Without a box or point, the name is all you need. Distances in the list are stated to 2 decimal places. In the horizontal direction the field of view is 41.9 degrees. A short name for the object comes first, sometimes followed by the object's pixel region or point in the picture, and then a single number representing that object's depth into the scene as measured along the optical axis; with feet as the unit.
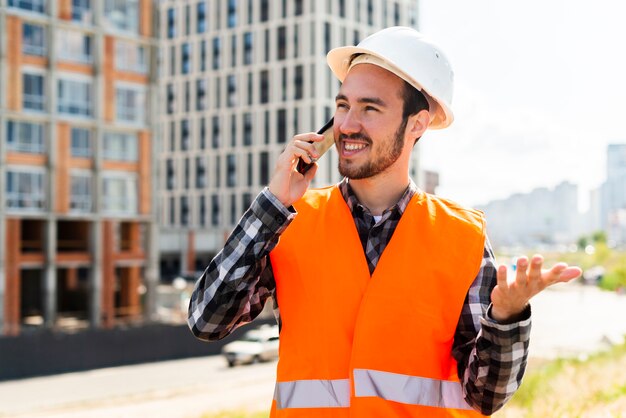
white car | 97.55
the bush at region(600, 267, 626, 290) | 111.19
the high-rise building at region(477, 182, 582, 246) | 606.55
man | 8.44
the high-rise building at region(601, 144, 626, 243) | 539.29
